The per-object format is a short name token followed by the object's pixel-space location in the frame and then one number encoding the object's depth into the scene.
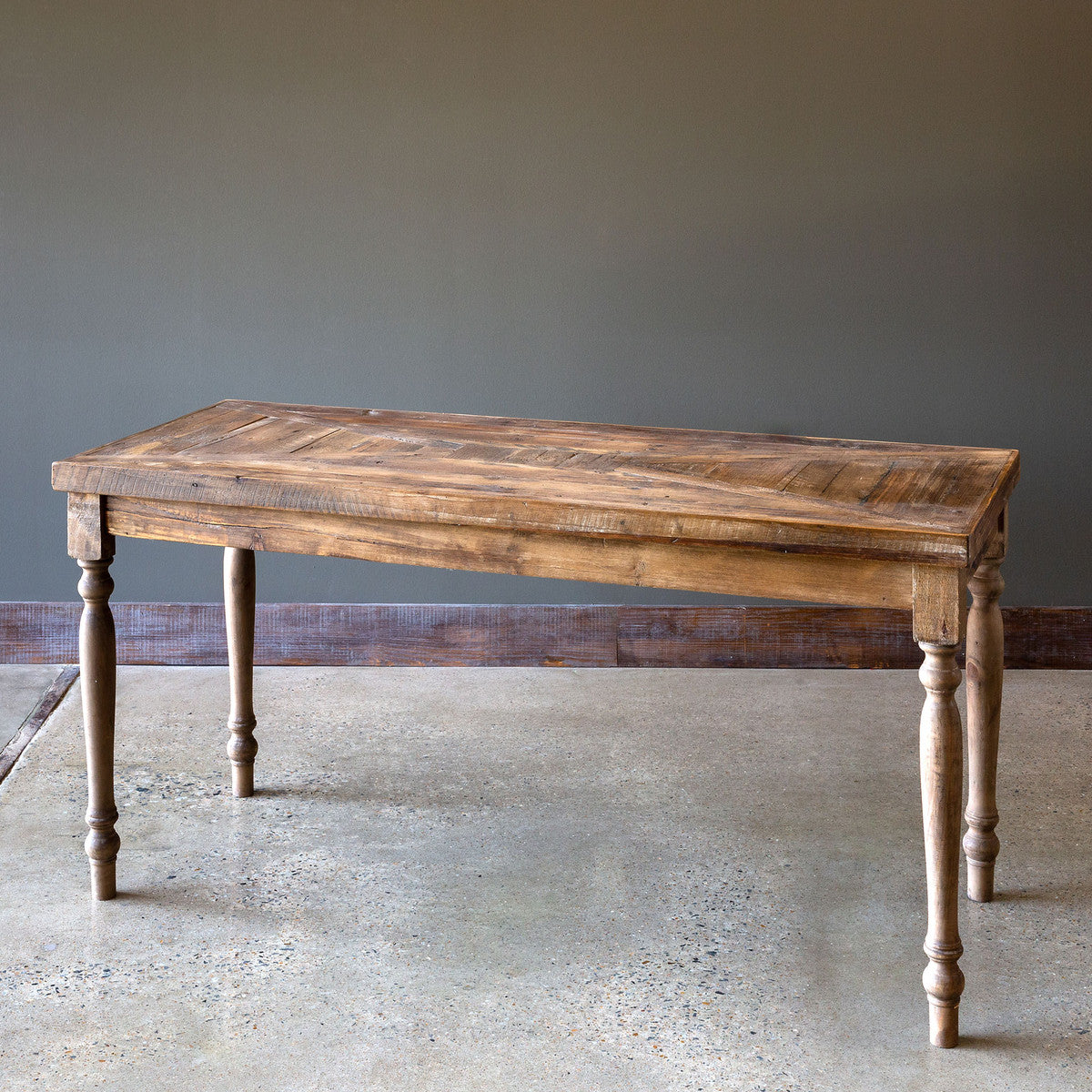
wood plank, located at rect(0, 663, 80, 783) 2.96
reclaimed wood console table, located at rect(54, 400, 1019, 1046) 1.83
